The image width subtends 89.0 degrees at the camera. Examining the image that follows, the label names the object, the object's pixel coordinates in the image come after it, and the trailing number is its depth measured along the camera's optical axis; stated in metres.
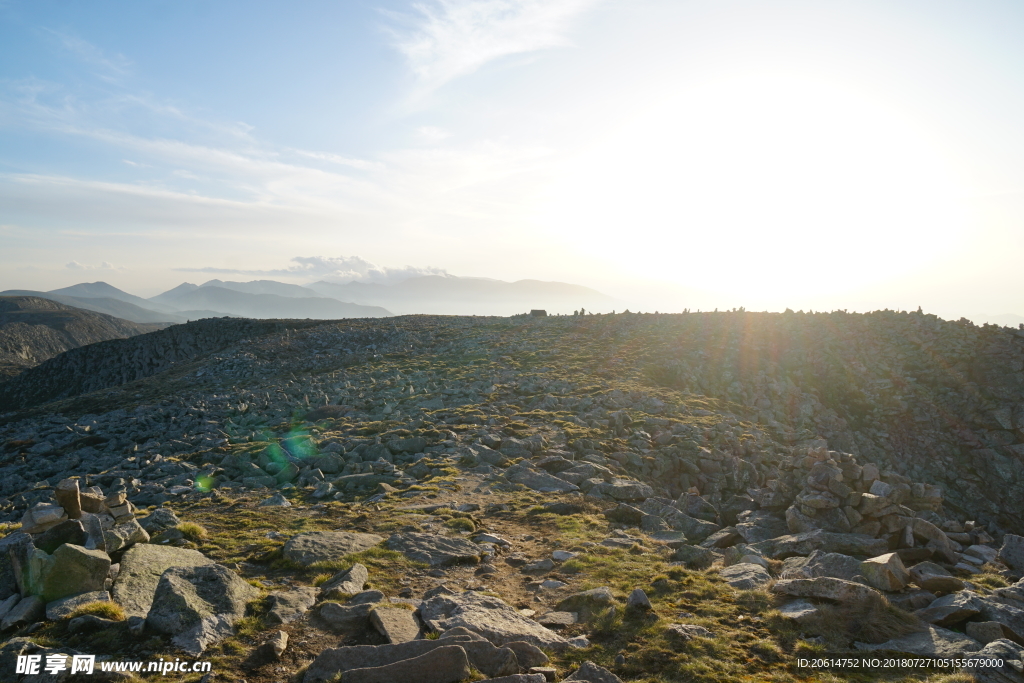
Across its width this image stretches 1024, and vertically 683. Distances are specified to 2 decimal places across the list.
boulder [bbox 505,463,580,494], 18.98
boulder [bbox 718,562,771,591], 11.53
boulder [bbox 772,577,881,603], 9.68
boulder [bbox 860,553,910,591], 10.27
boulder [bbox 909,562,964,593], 10.27
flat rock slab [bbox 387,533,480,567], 13.11
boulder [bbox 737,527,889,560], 12.59
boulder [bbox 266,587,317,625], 9.51
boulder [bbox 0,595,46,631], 8.20
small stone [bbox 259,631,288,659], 8.43
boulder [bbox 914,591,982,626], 9.20
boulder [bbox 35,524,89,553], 9.47
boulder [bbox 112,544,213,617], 9.19
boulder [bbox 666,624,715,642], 9.41
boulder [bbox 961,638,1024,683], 7.64
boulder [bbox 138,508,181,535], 13.00
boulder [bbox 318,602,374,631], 9.55
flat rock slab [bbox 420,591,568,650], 9.17
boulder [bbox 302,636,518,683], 7.83
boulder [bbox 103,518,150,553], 10.24
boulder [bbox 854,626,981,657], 8.41
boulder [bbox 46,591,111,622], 8.39
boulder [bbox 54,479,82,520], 10.88
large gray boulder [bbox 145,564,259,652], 8.48
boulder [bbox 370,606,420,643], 8.95
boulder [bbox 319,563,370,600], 10.63
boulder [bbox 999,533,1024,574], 12.42
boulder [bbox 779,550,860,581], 10.93
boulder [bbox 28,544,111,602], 8.74
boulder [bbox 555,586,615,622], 10.55
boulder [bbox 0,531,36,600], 8.95
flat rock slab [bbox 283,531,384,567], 12.40
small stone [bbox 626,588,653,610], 10.42
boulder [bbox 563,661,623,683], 8.07
